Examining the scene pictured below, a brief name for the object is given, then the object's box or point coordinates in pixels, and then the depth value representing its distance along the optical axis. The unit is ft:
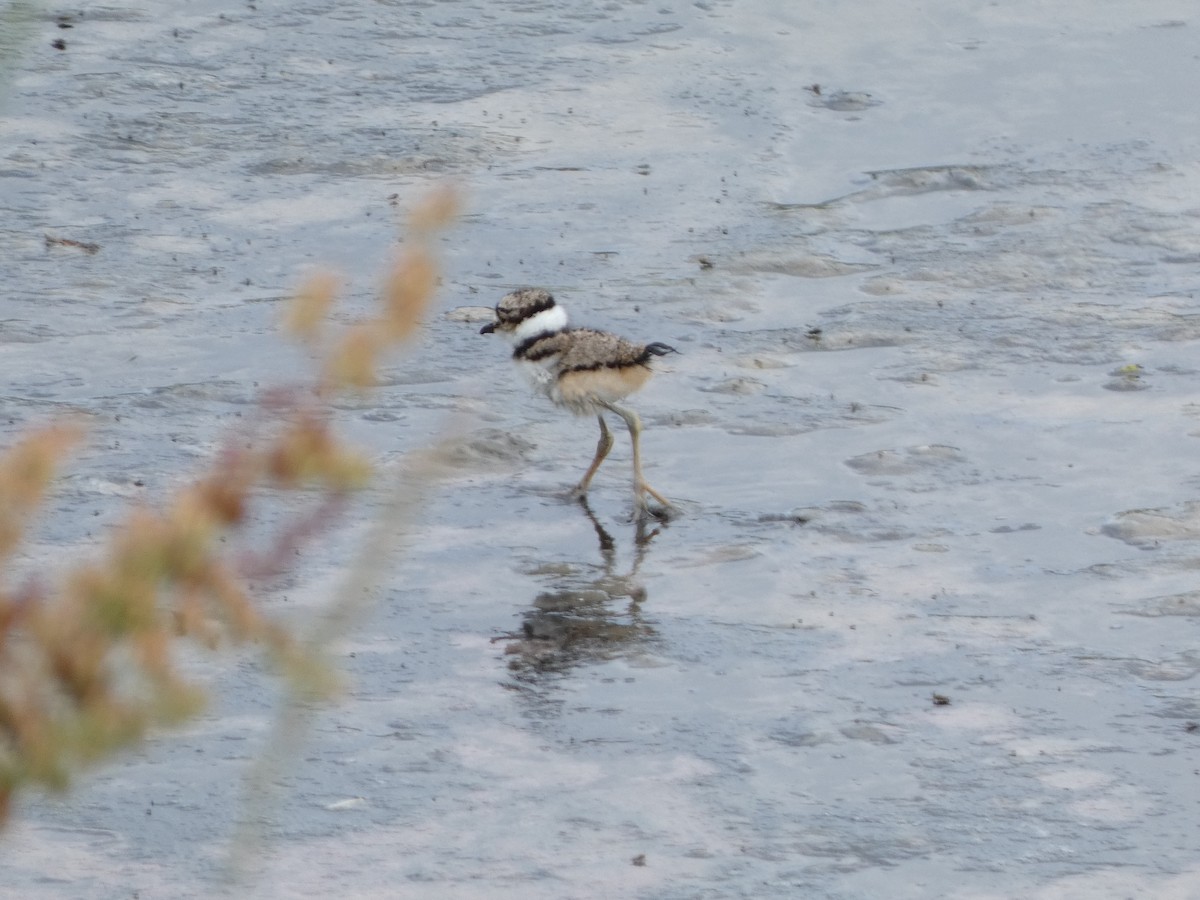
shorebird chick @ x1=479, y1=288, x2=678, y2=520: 53.88
